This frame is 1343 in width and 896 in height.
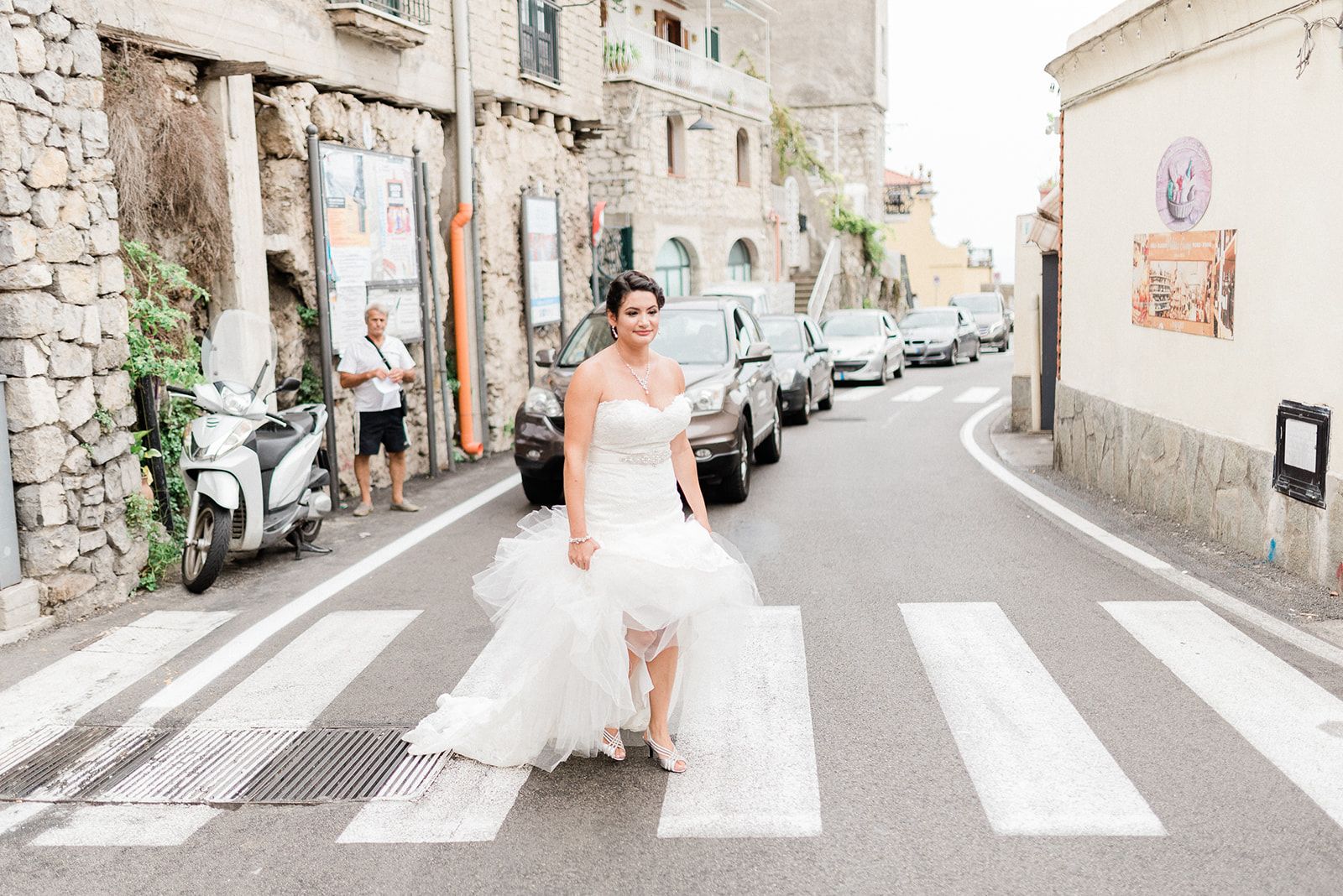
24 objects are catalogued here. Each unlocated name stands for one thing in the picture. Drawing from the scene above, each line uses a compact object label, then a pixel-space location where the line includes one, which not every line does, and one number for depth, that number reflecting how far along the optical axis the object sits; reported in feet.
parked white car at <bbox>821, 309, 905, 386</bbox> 82.58
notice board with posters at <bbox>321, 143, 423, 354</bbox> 37.86
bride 15.33
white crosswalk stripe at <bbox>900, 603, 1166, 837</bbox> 13.98
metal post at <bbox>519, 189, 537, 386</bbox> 52.16
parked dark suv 35.40
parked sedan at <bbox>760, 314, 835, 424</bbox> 58.85
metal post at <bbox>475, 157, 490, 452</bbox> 47.85
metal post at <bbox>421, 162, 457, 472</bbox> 44.06
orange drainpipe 46.37
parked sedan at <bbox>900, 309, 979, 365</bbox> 102.01
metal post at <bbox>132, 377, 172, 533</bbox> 27.55
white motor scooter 26.32
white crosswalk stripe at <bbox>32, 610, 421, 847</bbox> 14.35
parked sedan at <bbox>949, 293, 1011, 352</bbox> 126.52
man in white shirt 33.99
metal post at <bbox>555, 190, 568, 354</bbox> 55.83
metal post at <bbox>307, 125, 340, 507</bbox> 36.42
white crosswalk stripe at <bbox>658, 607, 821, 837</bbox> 14.08
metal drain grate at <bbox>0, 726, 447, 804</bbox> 15.33
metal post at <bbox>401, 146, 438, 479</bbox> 42.34
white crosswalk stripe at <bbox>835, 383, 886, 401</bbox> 74.54
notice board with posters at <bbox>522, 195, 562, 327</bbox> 52.34
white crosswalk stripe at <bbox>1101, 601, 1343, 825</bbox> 15.40
